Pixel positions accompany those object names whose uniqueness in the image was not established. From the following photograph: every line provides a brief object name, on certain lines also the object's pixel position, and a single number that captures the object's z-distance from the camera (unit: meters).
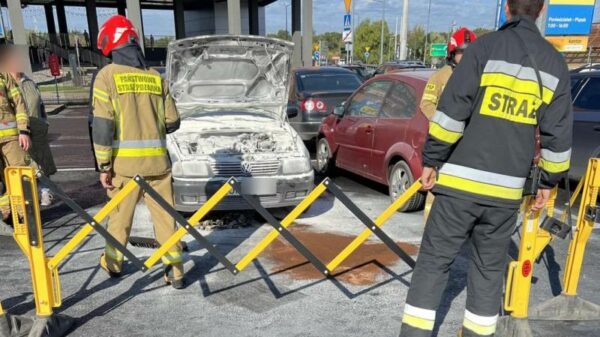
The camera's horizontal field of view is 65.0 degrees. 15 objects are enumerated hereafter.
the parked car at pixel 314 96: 8.34
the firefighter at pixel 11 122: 4.61
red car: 5.09
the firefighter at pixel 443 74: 3.97
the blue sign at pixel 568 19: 17.59
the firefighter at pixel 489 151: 2.27
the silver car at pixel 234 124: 4.72
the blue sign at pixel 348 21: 22.09
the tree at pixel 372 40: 69.62
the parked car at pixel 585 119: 5.55
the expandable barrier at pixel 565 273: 2.79
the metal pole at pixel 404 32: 27.45
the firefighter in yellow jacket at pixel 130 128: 3.26
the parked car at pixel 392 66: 20.36
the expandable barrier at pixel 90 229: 2.73
